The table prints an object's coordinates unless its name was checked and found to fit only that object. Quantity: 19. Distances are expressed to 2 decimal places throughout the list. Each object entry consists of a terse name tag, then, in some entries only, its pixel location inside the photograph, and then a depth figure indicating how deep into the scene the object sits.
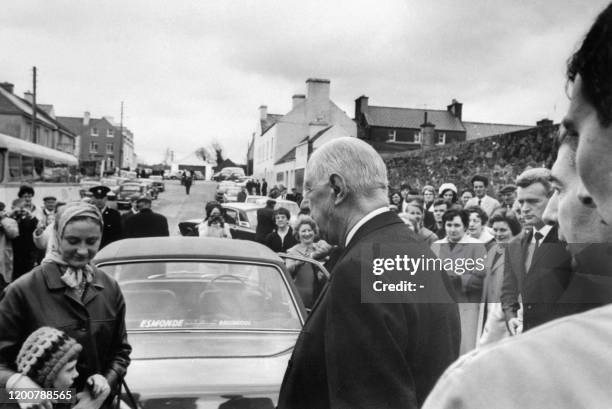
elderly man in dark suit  1.64
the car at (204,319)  2.87
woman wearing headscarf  2.49
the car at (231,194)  28.85
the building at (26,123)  49.19
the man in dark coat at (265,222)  9.56
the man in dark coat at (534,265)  2.53
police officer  8.62
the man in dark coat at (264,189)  34.06
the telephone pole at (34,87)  37.57
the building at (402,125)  50.94
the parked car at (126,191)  31.56
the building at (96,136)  95.25
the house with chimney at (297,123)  46.59
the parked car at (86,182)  33.20
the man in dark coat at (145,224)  8.54
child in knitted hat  2.30
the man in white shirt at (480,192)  8.02
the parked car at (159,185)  46.75
